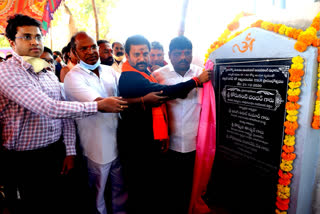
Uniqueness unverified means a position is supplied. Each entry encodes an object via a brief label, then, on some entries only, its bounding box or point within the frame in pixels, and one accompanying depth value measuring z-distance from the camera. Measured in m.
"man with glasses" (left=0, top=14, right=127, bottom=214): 1.72
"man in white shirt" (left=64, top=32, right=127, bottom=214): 2.15
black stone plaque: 2.10
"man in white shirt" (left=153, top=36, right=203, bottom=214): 2.33
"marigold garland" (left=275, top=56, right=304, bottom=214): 1.87
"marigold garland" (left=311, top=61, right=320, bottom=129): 1.81
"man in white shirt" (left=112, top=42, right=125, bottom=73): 4.39
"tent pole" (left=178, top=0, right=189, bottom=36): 5.62
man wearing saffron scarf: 2.10
